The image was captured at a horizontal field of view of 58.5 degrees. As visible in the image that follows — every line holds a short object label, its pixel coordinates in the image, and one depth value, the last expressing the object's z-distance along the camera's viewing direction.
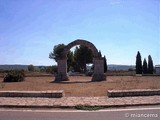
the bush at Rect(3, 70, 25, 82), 16.35
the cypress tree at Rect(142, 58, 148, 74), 31.43
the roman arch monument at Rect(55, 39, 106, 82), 17.21
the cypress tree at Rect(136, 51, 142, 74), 31.12
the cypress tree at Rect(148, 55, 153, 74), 31.39
